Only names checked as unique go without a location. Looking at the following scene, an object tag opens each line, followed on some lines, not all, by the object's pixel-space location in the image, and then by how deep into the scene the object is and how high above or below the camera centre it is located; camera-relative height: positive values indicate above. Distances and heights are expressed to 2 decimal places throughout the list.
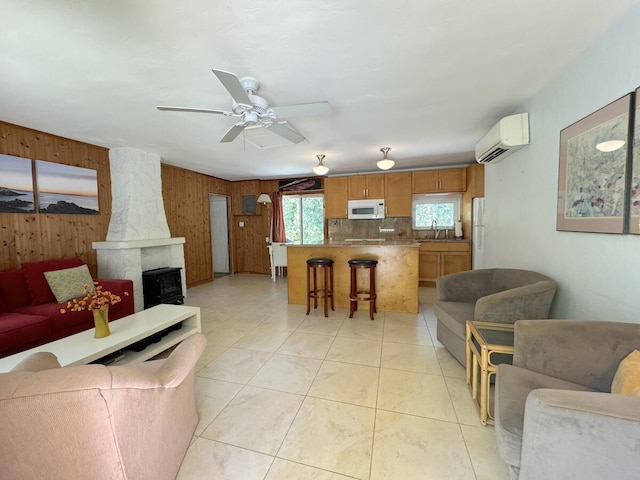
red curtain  6.21 +0.21
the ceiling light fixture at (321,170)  3.82 +0.89
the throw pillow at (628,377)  0.96 -0.61
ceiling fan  1.86 +0.95
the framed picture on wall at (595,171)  1.42 +0.34
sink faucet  5.35 -0.03
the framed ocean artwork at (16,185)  2.77 +0.53
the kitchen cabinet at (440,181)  4.95 +0.92
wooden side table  1.54 -0.86
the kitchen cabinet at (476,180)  4.46 +0.82
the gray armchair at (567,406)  0.83 -0.72
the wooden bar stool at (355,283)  3.34 -0.76
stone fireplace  3.57 +0.15
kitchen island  3.58 -0.58
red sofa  2.10 -0.77
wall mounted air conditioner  2.38 +0.89
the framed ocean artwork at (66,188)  3.09 +0.56
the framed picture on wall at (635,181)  1.31 +0.23
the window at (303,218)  6.31 +0.26
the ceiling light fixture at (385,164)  3.58 +0.90
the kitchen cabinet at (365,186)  5.35 +0.88
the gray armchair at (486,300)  1.83 -0.60
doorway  6.72 -0.13
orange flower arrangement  1.97 -0.56
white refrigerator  4.42 -0.08
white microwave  5.32 +0.40
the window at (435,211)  5.31 +0.35
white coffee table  1.71 -0.84
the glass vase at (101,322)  2.00 -0.73
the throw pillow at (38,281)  2.66 -0.53
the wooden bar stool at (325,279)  3.53 -0.74
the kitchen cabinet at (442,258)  4.88 -0.62
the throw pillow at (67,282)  2.71 -0.57
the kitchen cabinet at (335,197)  5.57 +0.69
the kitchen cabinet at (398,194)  5.20 +0.69
